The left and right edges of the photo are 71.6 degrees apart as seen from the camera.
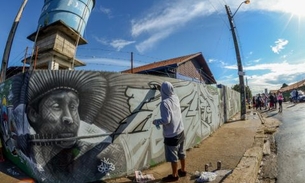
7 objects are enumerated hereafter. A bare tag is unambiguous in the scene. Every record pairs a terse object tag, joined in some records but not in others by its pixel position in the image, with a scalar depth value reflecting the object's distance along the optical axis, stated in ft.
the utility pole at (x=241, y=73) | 42.00
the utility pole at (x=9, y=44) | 30.41
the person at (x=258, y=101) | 74.13
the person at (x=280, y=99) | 55.98
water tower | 31.91
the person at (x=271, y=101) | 68.31
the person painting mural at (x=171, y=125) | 12.14
